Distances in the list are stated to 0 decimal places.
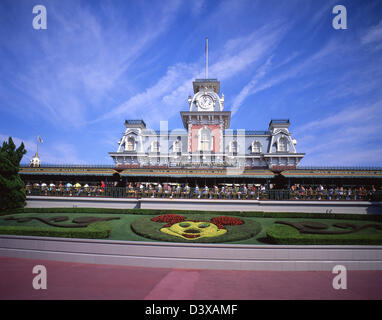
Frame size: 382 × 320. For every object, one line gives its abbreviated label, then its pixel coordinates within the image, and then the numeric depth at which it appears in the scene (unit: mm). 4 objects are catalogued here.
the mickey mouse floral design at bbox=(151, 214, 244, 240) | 14148
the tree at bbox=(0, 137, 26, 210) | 20781
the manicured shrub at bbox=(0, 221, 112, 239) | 13656
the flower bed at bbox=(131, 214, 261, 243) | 13505
